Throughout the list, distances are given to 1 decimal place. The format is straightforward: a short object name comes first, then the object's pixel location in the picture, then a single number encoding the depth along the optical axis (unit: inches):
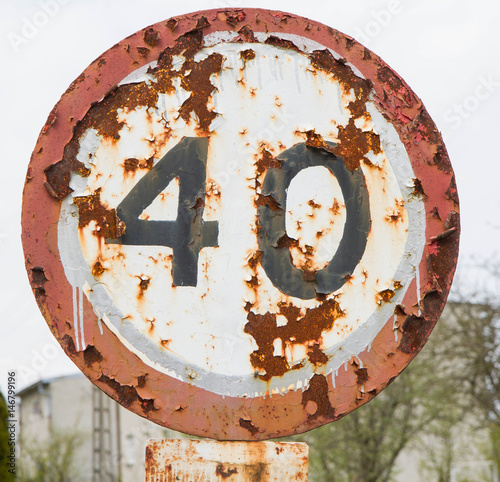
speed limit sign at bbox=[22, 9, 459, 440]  106.5
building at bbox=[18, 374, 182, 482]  1274.9
